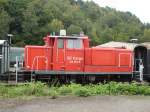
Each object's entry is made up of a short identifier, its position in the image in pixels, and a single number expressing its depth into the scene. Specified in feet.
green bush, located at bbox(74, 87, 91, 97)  37.68
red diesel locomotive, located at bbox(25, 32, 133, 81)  53.65
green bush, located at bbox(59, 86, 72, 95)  39.38
